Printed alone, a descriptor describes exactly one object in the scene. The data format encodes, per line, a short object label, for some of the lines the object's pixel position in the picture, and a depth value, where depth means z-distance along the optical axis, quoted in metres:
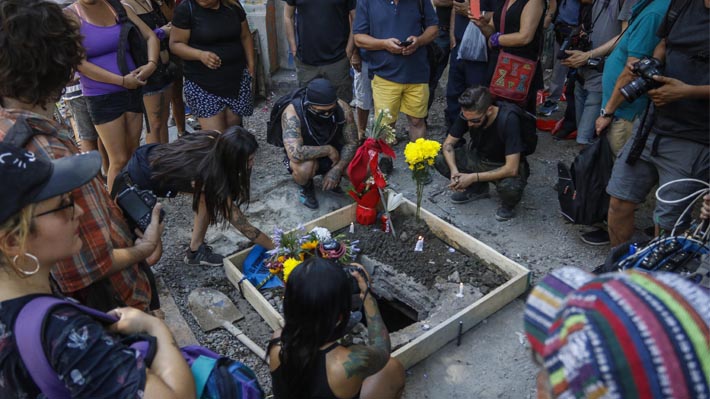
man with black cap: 4.68
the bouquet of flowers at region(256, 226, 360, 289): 3.94
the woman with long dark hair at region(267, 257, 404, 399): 2.26
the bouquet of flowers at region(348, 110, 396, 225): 4.42
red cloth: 4.41
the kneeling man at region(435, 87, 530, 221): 4.56
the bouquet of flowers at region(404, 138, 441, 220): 4.27
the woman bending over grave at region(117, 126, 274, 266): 3.46
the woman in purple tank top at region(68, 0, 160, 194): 4.14
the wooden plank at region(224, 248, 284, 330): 3.63
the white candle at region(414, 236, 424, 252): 4.40
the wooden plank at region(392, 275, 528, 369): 3.38
